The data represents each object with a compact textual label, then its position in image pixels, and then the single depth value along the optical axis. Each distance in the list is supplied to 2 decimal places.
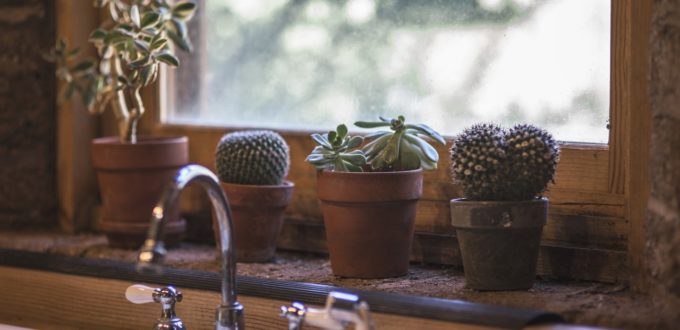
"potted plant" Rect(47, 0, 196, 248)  1.66
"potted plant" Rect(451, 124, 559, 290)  1.42
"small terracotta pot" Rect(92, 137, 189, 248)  1.69
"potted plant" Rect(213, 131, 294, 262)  1.59
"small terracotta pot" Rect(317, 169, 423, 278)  1.50
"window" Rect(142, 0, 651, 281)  1.41
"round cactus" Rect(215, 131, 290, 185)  1.59
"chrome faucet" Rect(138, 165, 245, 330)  1.33
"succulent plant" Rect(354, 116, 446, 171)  1.50
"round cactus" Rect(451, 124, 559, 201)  1.42
